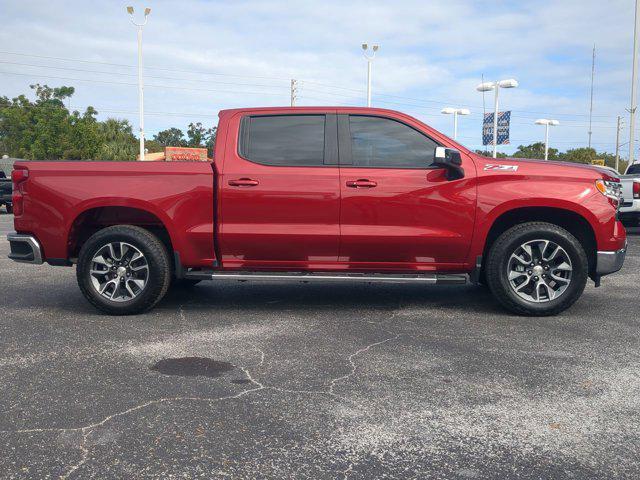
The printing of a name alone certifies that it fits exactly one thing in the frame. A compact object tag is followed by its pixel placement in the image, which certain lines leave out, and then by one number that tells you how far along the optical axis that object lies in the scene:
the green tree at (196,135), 74.37
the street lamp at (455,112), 30.53
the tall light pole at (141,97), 29.62
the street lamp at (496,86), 26.62
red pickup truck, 5.49
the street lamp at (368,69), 35.12
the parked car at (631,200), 12.93
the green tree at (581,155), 64.71
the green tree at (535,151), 68.44
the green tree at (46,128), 56.22
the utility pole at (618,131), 81.12
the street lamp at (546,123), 38.67
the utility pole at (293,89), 57.97
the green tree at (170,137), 98.06
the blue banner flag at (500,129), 29.25
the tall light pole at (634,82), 26.45
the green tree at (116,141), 50.87
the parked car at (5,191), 21.09
